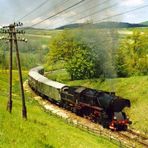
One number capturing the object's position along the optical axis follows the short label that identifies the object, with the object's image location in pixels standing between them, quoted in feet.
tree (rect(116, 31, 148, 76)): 182.21
